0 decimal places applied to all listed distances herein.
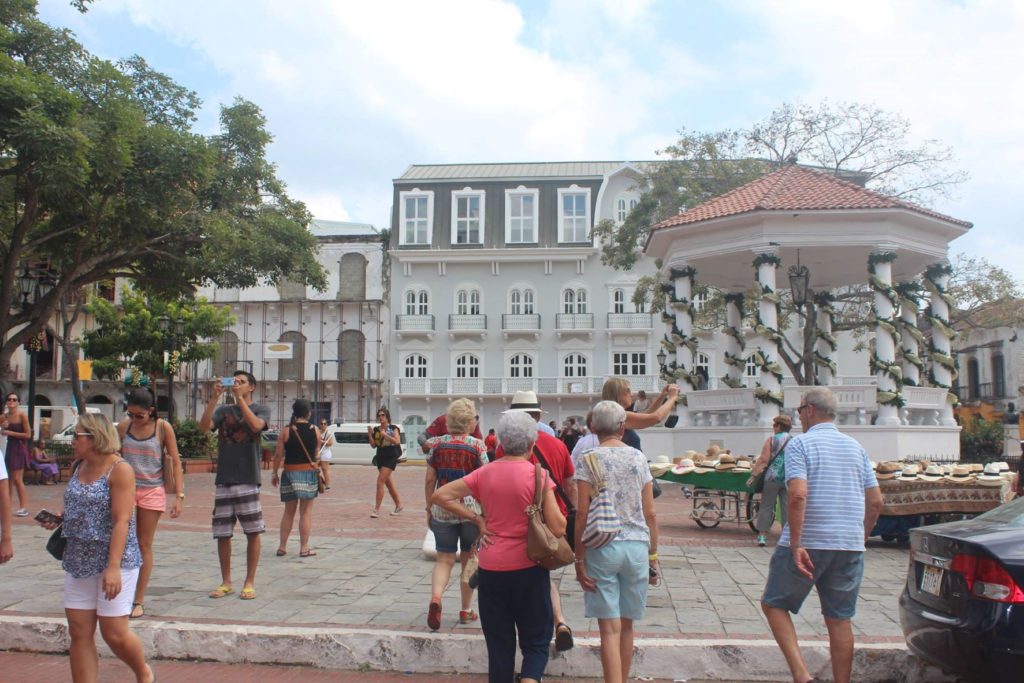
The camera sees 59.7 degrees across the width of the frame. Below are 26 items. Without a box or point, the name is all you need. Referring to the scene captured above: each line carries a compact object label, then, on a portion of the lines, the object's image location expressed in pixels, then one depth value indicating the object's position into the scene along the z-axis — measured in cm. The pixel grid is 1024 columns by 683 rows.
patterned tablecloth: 1073
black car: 439
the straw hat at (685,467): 1250
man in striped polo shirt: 491
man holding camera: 723
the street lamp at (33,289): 1956
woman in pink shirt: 446
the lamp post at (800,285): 2072
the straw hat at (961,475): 1089
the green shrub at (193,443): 2738
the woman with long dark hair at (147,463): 643
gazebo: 1916
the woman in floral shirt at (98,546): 460
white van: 3681
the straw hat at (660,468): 1280
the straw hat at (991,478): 1070
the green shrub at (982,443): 2628
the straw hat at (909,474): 1092
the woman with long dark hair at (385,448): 1346
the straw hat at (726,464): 1215
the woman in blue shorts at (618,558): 470
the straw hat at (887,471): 1091
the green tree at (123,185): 1570
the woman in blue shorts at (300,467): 913
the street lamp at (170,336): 2295
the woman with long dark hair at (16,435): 1190
